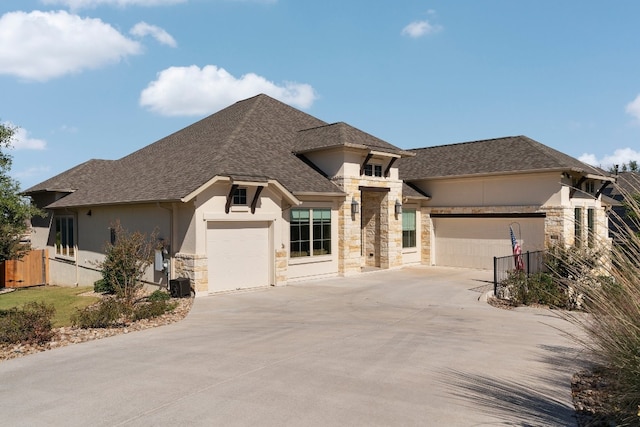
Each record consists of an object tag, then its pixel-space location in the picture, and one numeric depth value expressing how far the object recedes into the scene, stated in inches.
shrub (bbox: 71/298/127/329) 420.5
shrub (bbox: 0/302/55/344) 364.2
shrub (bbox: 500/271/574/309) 553.3
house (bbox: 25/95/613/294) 614.5
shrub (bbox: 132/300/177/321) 450.3
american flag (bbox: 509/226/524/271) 620.4
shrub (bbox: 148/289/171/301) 544.6
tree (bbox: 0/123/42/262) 504.1
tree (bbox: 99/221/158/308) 491.5
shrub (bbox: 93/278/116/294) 699.4
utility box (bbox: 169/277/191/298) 570.5
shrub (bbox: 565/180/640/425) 182.5
